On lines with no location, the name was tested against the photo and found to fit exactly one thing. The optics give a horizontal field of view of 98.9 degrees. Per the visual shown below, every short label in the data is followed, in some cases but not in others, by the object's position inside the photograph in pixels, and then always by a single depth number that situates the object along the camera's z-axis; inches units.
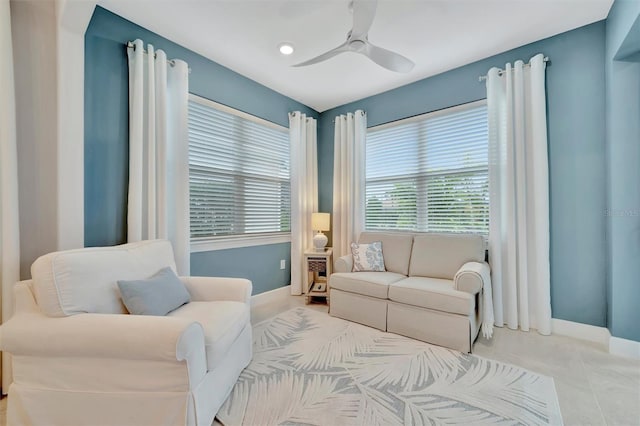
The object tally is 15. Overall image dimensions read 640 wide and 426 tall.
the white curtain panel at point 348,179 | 146.4
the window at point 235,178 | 111.3
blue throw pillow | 61.6
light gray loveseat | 88.0
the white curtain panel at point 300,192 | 147.3
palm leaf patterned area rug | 59.0
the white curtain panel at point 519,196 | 97.5
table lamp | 143.0
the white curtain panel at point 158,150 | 87.4
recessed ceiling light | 101.5
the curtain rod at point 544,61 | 99.2
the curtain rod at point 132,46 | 88.4
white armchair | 49.3
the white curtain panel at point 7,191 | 64.7
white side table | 136.4
